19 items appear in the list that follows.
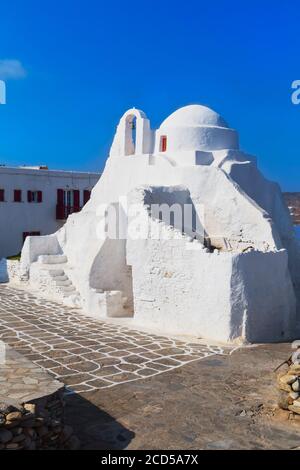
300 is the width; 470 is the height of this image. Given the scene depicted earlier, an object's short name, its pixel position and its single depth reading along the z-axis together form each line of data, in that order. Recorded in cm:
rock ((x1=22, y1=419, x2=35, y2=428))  445
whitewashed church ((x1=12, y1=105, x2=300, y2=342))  943
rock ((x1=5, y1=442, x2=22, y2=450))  435
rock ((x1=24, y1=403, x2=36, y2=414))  458
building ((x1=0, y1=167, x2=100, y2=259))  2238
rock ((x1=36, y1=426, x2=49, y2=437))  465
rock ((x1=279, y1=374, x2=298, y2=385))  587
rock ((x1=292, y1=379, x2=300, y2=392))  582
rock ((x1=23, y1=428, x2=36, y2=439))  448
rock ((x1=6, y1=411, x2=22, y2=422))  434
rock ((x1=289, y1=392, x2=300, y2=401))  581
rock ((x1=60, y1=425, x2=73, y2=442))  495
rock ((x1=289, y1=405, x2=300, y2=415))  577
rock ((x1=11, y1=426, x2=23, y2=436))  438
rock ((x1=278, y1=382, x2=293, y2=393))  590
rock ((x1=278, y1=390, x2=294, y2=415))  590
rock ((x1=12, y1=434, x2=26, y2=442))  439
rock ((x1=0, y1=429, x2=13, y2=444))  432
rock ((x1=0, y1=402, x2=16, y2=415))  434
